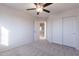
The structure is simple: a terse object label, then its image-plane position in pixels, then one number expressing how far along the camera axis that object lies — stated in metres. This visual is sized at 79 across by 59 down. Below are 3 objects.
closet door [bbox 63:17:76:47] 2.87
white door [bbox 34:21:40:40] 4.24
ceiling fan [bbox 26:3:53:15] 2.00
